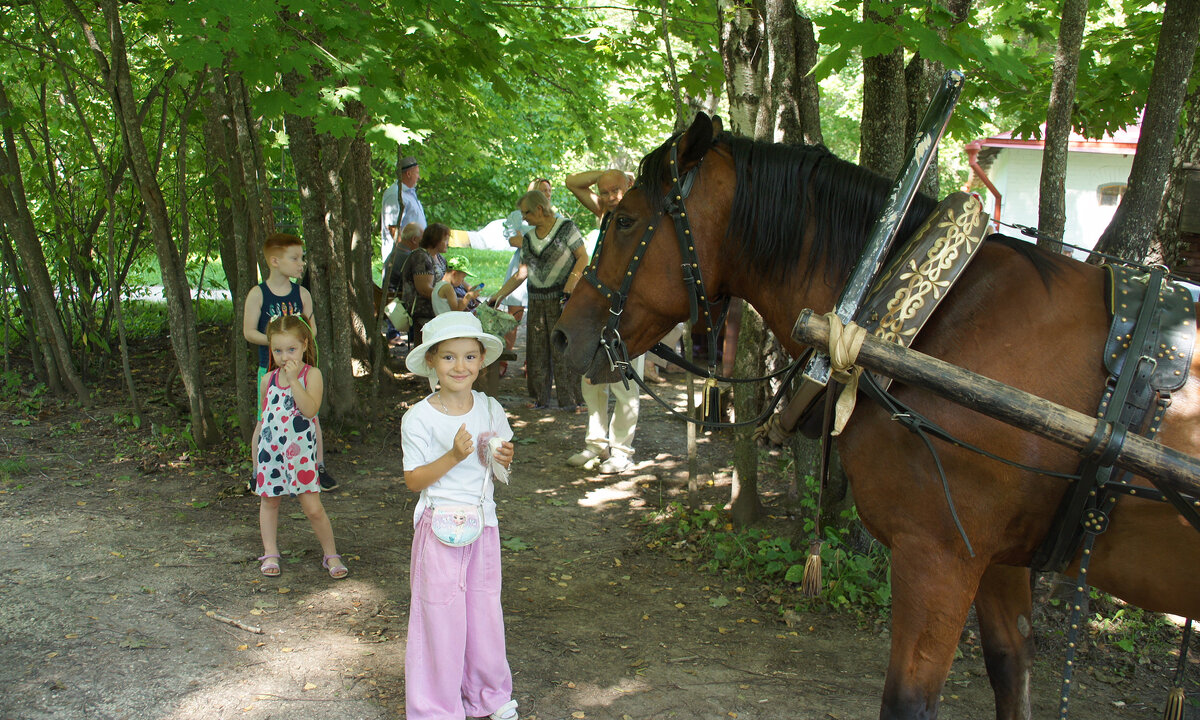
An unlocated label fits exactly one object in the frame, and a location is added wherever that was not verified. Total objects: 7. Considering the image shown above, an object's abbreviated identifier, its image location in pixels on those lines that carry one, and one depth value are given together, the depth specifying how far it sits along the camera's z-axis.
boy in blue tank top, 4.89
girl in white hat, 2.80
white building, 20.23
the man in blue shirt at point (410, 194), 9.34
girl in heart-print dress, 4.14
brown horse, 2.05
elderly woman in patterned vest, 7.13
